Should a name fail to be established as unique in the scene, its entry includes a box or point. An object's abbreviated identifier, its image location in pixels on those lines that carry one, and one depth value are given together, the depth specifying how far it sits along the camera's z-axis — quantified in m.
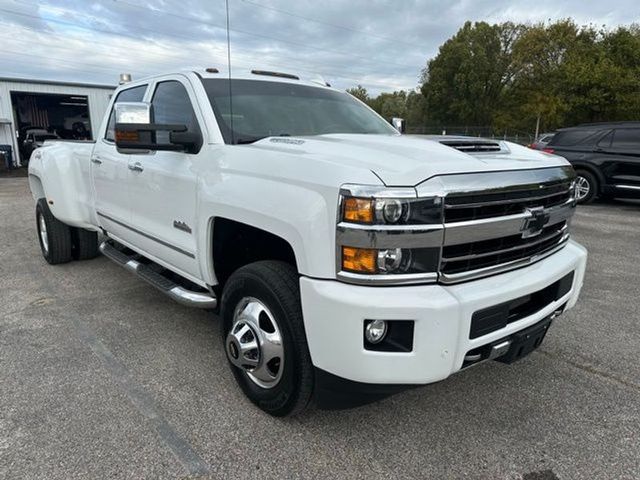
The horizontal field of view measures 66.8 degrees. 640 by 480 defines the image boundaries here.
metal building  21.55
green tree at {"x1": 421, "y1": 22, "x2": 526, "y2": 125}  47.78
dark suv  10.12
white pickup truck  2.02
